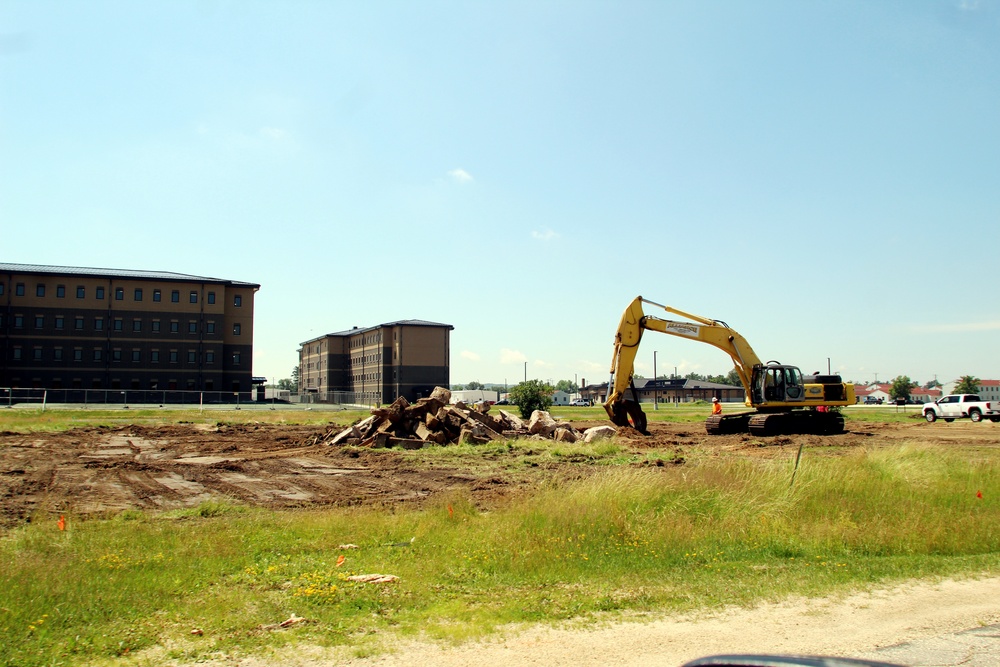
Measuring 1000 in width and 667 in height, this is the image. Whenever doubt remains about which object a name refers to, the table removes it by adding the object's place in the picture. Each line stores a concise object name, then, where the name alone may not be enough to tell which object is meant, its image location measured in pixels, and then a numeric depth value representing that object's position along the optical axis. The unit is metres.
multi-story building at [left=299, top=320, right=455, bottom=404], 98.38
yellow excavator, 31.50
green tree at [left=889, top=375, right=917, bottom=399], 127.94
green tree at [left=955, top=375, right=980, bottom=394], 123.19
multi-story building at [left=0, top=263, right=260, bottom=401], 67.88
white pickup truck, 47.03
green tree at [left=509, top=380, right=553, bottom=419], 38.53
